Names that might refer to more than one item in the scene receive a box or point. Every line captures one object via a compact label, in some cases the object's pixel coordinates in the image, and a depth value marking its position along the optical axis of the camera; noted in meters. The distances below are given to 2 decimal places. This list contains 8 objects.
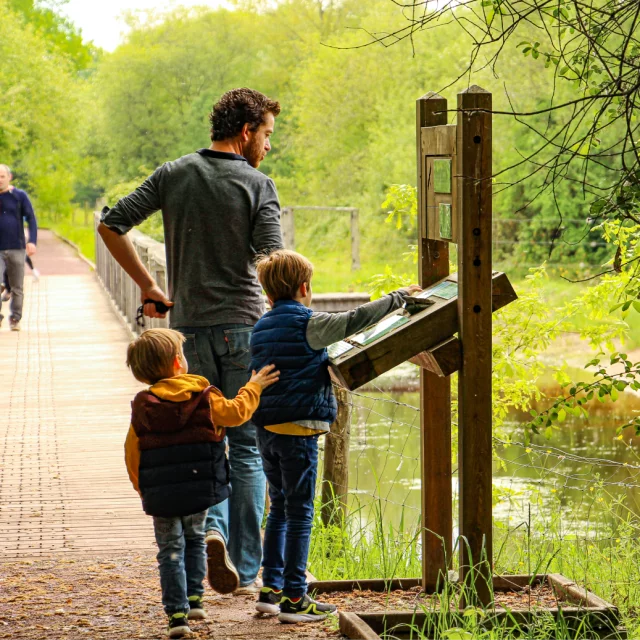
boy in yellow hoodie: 6.93
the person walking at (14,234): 22.67
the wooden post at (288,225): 40.09
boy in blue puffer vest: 7.14
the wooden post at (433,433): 7.62
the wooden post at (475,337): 6.66
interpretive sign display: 6.82
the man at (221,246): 7.76
